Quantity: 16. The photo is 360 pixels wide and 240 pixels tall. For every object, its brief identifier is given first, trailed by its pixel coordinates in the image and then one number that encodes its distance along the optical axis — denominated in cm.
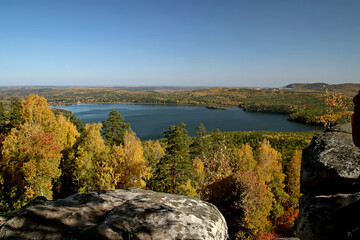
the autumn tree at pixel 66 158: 2359
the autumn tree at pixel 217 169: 1863
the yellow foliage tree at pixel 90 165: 1852
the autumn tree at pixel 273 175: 2706
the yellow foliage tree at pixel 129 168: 1755
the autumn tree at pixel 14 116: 2881
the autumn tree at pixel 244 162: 2838
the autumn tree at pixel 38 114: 2168
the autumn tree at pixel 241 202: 1669
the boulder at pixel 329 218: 379
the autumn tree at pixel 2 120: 2875
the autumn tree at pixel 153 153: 3237
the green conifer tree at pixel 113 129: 3098
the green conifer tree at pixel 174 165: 2280
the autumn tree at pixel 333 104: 911
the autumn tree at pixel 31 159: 1452
